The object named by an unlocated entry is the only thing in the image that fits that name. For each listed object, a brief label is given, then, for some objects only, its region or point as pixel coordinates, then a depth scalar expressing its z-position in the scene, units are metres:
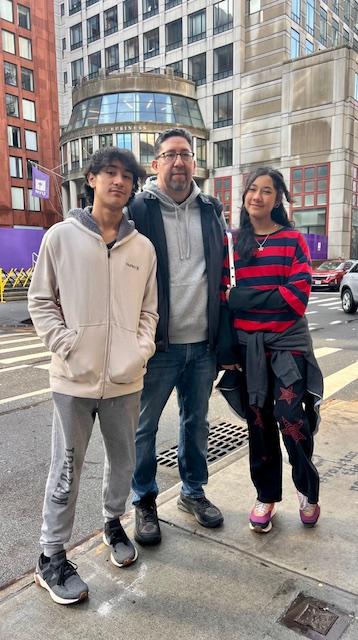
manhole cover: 2.11
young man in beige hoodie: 2.35
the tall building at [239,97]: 37.28
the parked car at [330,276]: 25.52
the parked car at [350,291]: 14.86
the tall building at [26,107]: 45.59
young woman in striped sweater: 2.81
